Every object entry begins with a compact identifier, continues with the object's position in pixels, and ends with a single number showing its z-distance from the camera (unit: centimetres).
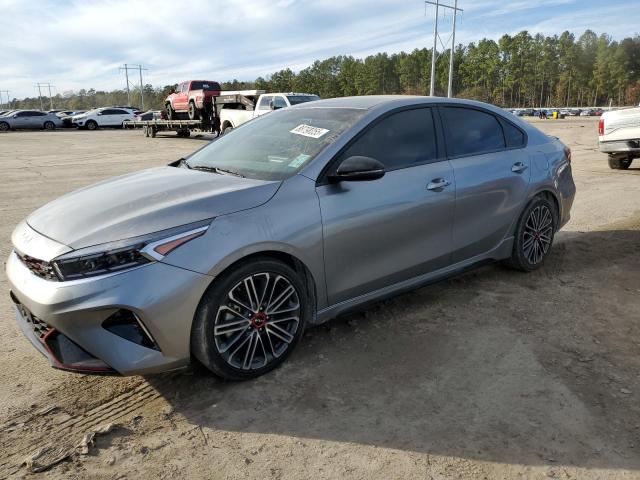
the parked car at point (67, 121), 4068
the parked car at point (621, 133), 1034
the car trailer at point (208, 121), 2223
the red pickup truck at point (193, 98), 2503
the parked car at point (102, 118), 4003
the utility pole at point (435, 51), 4559
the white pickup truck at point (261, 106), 1923
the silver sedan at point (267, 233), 261
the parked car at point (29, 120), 3756
